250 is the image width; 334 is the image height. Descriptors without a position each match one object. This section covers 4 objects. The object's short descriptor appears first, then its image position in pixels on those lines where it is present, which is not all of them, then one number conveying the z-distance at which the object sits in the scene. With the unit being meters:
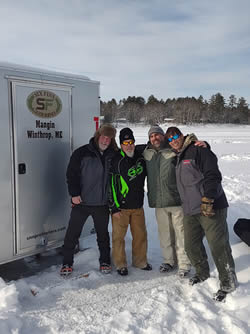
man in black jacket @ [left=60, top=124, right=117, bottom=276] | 3.97
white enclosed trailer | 3.72
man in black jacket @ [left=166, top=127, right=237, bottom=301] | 3.41
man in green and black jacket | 4.05
